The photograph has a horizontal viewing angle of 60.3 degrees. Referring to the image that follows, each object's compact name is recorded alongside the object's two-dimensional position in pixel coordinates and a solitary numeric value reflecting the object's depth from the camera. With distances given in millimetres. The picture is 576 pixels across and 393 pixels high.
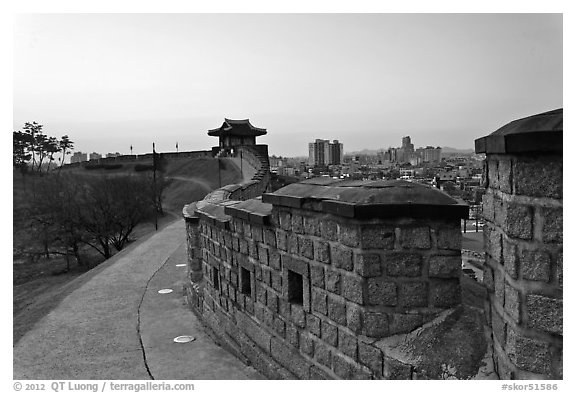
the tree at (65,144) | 59844
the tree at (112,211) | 28338
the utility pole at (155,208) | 33188
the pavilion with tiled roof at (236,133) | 57719
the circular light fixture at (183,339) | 8089
